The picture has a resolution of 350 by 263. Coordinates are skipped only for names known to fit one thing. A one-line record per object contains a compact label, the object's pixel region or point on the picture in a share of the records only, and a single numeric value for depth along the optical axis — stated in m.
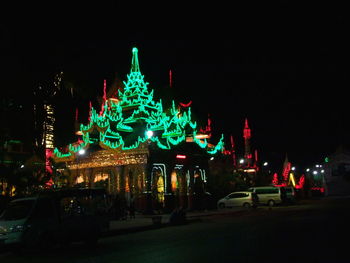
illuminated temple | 32.50
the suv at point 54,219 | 13.80
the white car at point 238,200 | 41.19
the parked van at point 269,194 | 44.06
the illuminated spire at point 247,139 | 69.61
